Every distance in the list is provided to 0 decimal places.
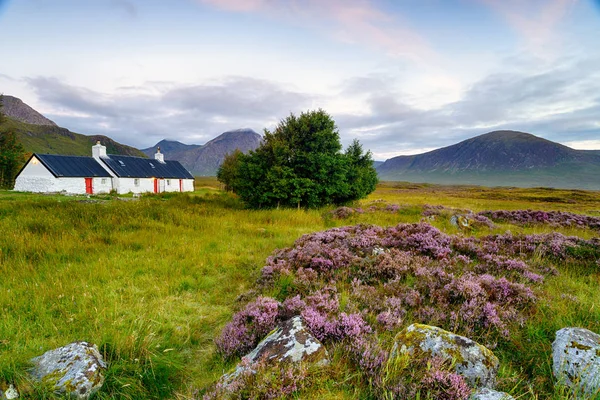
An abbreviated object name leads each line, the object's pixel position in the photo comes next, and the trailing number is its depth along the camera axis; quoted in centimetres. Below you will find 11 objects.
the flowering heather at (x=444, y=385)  246
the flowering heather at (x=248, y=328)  382
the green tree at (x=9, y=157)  5396
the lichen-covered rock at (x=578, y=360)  254
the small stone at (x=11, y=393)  261
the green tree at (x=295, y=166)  1872
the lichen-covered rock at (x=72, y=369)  276
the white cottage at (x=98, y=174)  4022
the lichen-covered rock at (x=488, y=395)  236
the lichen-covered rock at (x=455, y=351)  284
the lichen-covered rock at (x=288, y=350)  295
